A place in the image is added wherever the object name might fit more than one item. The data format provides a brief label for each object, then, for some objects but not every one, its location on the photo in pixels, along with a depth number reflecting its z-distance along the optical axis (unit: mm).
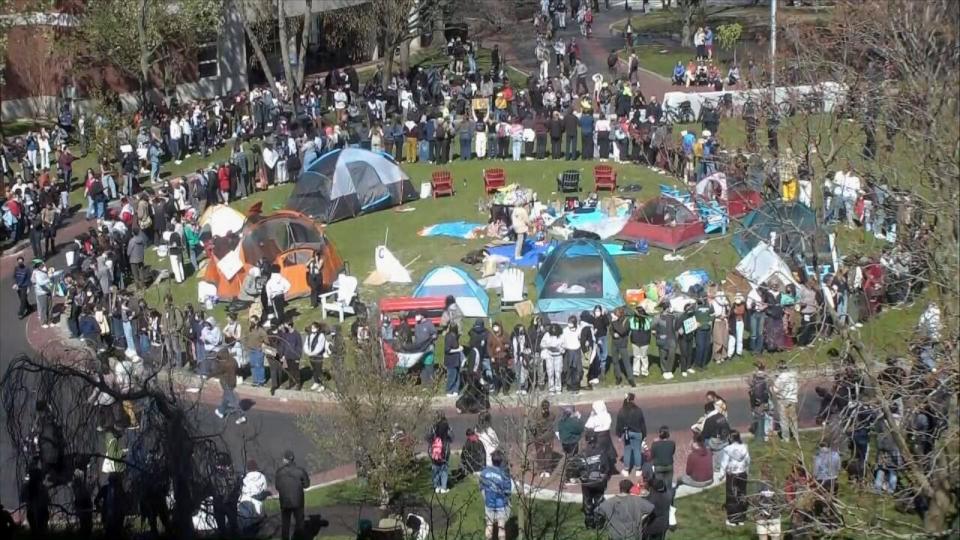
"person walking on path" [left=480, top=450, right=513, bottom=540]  17133
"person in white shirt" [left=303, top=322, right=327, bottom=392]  24281
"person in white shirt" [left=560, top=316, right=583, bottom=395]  23469
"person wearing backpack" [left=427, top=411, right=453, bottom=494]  19297
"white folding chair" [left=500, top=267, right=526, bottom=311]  26828
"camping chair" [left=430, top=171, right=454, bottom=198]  34969
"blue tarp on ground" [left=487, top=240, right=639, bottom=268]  28953
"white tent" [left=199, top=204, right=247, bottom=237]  31328
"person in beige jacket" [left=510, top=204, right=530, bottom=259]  29047
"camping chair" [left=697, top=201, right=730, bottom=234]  28719
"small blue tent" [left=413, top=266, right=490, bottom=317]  26562
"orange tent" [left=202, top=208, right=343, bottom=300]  28438
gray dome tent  33500
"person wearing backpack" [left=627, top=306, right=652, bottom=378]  23953
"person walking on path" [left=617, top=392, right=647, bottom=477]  19906
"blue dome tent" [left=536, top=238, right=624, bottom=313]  26359
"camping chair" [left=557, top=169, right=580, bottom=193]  33812
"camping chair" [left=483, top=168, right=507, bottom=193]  33969
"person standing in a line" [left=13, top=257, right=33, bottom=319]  29031
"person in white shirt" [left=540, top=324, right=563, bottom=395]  23297
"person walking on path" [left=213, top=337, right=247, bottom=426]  23000
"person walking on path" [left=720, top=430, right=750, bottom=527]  17891
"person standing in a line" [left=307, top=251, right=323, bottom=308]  27688
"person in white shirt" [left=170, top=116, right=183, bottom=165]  39344
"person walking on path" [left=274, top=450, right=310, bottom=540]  17203
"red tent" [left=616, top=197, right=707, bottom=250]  29188
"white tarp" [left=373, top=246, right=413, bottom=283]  28797
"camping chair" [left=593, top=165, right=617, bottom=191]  33719
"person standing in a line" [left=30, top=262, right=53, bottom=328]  28641
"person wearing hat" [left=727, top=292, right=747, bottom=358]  24203
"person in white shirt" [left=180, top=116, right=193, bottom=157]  39694
